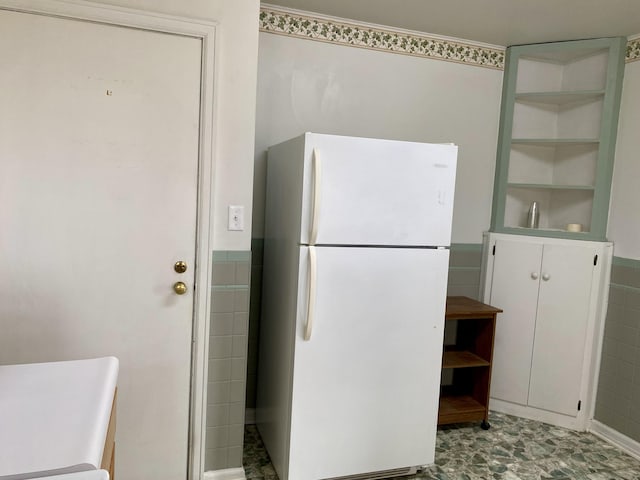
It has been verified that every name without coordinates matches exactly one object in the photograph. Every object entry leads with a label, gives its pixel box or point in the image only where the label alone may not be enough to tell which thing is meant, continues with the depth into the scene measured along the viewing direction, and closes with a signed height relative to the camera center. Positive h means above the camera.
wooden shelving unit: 2.68 -0.82
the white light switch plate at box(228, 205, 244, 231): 2.04 -0.04
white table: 0.83 -0.46
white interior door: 1.79 -0.02
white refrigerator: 1.98 -0.39
